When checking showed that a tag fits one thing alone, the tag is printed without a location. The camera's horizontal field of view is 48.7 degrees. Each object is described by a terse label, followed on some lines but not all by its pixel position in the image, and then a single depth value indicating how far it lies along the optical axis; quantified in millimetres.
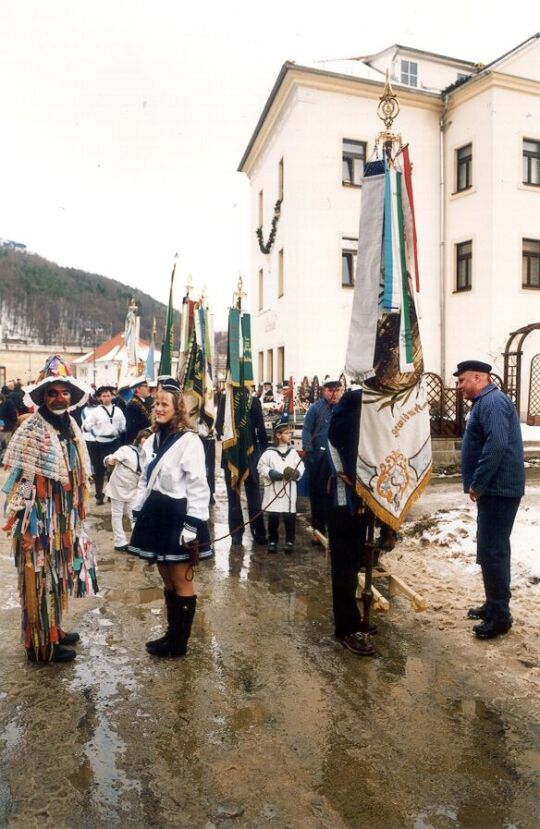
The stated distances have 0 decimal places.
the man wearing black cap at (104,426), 9547
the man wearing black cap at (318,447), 7090
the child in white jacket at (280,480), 7051
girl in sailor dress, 4055
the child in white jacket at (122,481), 6836
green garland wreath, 22506
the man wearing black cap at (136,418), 8414
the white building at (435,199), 19859
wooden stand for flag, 4492
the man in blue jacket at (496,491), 4492
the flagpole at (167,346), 8641
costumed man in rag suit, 4008
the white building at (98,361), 63906
